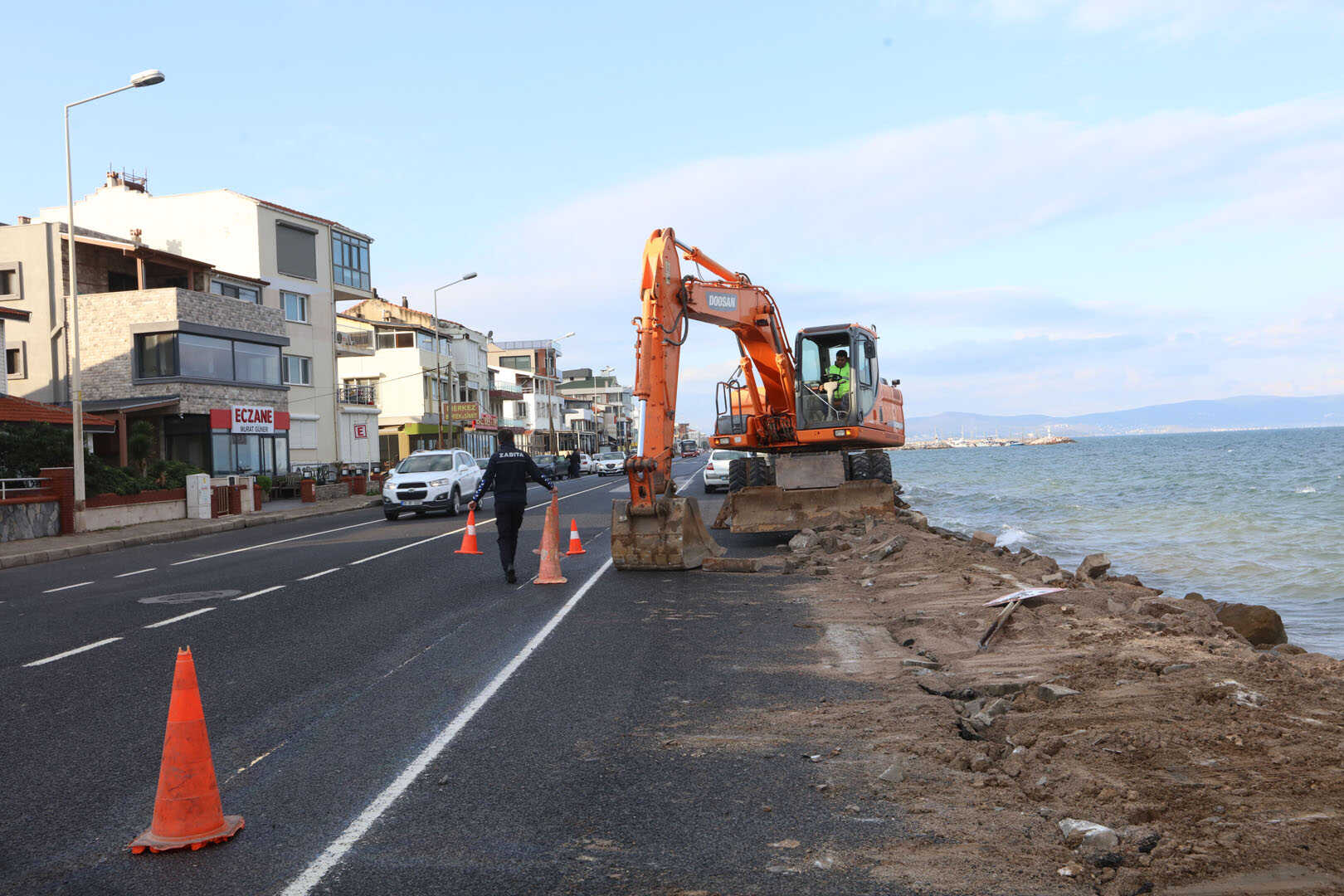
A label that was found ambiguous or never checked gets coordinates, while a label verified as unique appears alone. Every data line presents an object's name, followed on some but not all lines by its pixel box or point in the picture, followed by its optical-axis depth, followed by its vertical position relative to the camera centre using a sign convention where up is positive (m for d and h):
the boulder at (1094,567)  13.83 -1.79
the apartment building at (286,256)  45.88 +9.74
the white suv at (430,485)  26.55 -0.69
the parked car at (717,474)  35.00 -0.86
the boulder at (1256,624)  10.40 -1.99
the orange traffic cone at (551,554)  12.88 -1.28
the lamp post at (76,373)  21.89 +2.19
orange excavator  15.12 +0.59
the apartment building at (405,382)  65.88 +5.16
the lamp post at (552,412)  104.17 +4.45
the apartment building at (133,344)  34.94 +4.39
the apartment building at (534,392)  101.12 +6.61
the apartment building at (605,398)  148.50 +8.50
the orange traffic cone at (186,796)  4.48 -1.48
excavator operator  19.12 +1.32
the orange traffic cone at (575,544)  16.34 -1.47
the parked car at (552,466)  58.60 -0.69
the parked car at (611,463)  64.31 -0.68
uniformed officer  13.17 -0.41
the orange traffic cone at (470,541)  16.72 -1.38
